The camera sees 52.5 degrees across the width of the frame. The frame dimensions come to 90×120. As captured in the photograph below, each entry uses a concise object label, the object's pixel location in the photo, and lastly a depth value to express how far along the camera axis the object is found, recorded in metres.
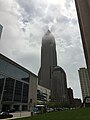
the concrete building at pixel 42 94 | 68.61
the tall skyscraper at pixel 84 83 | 88.86
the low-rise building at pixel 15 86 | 41.07
